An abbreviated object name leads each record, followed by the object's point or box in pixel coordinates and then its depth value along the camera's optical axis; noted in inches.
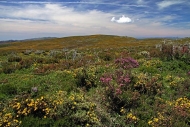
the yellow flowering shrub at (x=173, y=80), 383.1
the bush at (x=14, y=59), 723.4
